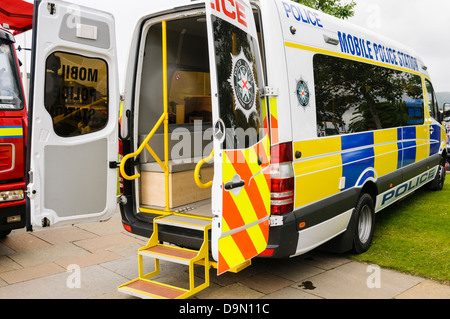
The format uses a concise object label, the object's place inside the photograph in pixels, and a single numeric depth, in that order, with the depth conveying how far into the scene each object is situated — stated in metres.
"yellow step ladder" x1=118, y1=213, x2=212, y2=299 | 3.41
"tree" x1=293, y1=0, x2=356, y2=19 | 13.98
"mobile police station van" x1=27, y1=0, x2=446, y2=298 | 3.29
